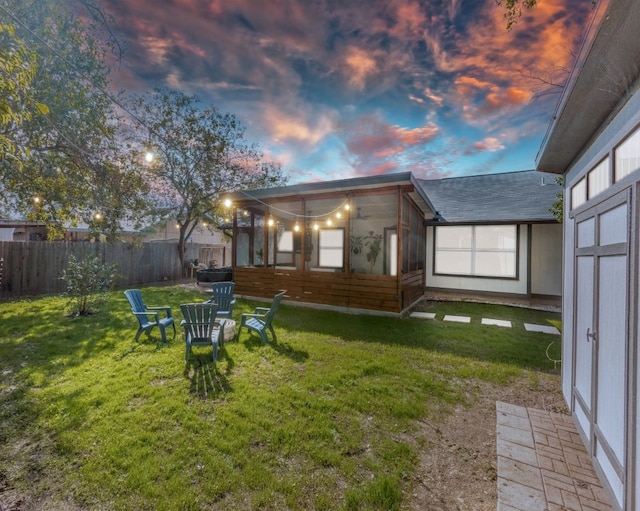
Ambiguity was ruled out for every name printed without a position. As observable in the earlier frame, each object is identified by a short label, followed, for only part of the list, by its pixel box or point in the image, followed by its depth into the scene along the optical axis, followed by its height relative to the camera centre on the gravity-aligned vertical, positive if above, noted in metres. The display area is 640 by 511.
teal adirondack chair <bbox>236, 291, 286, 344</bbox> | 5.02 -1.22
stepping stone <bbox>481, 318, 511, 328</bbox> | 6.68 -1.43
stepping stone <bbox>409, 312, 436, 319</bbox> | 7.25 -1.41
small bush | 6.72 -0.74
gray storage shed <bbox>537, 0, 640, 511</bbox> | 1.56 +0.20
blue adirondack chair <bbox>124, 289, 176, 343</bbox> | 5.02 -1.12
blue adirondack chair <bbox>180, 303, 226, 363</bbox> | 4.16 -1.02
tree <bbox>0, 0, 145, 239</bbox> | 5.54 +2.68
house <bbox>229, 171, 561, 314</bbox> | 7.36 +0.72
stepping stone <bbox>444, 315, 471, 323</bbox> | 6.96 -1.43
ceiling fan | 10.10 +1.66
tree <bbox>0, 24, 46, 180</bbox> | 1.88 +1.34
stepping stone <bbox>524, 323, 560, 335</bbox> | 6.01 -1.43
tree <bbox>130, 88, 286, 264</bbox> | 12.77 +4.81
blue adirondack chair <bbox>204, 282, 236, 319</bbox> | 5.63 -0.98
